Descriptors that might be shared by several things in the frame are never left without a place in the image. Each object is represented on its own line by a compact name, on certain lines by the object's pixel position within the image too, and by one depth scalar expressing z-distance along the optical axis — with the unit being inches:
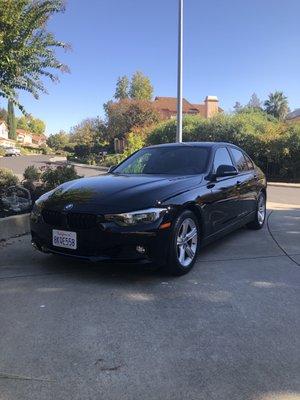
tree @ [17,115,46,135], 6077.8
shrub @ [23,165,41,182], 441.1
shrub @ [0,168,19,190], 392.2
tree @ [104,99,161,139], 2079.7
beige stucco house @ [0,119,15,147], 3806.6
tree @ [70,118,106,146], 2388.3
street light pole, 593.4
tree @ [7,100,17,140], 4081.4
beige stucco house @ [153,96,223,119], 2898.6
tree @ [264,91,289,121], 3516.2
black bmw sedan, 184.9
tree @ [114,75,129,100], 3056.1
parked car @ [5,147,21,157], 2876.5
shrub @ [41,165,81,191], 387.2
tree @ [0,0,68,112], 351.9
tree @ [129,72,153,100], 2933.1
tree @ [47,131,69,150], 4815.5
